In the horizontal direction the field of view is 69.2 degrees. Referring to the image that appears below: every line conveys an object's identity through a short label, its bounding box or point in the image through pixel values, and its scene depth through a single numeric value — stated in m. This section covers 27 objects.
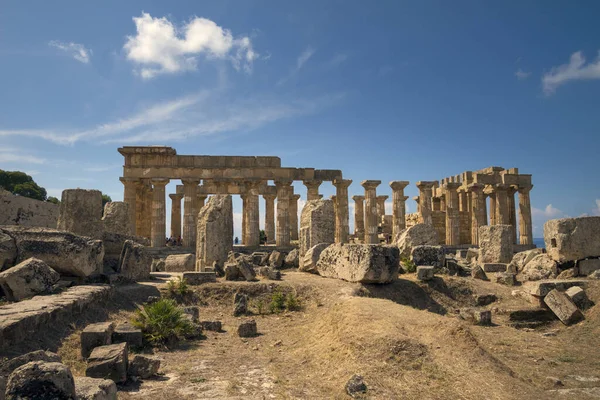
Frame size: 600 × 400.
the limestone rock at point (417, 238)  17.10
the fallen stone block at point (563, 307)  10.66
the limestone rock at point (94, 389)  4.23
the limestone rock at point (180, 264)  17.92
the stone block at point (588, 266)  13.50
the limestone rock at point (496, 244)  17.72
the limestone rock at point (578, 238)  13.60
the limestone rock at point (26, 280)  8.24
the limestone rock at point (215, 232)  16.80
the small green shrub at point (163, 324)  8.27
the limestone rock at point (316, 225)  16.67
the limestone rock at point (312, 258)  15.12
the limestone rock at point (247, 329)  9.39
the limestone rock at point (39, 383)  3.79
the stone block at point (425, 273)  12.82
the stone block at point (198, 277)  12.81
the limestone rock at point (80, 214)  13.38
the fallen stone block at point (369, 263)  11.55
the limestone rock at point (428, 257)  14.41
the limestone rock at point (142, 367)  6.29
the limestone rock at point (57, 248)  9.73
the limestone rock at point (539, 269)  13.84
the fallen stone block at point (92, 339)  6.81
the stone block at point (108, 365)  5.85
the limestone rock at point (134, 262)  12.50
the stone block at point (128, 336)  7.66
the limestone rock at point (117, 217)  17.08
